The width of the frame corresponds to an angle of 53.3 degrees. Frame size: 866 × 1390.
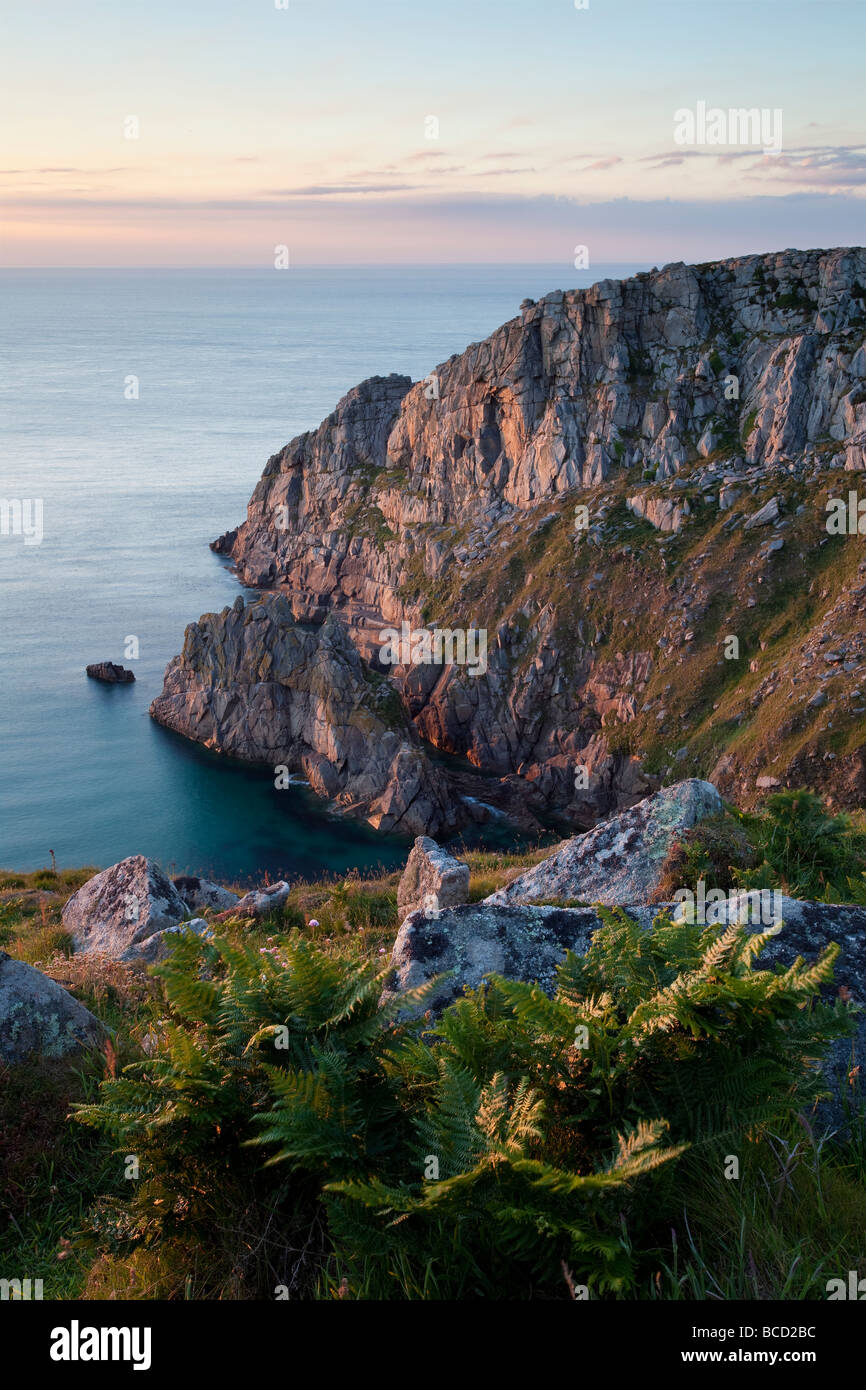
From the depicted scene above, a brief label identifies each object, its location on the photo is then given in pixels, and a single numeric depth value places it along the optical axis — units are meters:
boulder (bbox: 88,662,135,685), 90.88
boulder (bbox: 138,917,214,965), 12.61
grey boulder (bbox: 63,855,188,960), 15.59
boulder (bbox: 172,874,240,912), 18.12
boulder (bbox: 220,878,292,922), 14.40
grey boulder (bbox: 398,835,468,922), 14.28
